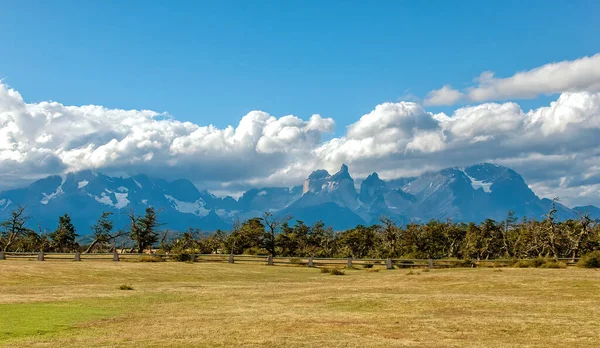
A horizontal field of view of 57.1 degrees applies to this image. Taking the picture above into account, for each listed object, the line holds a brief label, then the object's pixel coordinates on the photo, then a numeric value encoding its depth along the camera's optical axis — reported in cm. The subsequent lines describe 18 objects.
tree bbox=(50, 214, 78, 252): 11250
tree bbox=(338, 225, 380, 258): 10906
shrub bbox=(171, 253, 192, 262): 6588
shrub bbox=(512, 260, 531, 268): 5438
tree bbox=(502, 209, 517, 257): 9812
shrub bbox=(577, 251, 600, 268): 4947
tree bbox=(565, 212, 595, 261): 7931
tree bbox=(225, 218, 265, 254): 10188
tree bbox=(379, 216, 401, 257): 10132
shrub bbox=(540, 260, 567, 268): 5138
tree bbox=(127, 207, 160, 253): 10500
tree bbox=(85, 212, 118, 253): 10335
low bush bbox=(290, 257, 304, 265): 6694
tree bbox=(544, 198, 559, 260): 8044
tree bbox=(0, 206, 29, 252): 9725
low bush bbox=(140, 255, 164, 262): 6382
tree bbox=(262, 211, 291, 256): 9480
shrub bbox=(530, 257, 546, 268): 5356
